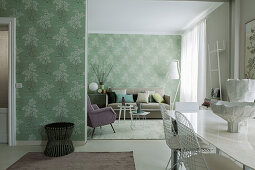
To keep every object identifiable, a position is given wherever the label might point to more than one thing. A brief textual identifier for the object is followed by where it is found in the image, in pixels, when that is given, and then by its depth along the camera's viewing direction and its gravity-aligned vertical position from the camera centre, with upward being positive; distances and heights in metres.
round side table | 2.94 -0.85
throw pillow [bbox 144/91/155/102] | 6.23 -0.32
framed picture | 3.15 +0.54
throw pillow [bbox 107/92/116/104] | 5.92 -0.39
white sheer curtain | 5.02 +0.54
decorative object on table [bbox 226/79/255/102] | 1.83 -0.05
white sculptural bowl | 1.53 -0.22
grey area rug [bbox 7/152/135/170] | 2.56 -1.05
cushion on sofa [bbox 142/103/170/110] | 5.65 -0.64
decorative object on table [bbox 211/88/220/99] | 4.11 -0.19
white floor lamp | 6.23 +0.40
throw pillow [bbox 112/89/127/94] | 6.25 -0.22
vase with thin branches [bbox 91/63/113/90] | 6.66 +0.45
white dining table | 1.16 -0.40
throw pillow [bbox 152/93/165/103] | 6.05 -0.42
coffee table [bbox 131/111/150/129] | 5.13 -0.94
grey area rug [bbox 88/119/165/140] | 3.96 -1.03
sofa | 5.65 -0.67
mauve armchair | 3.92 -0.65
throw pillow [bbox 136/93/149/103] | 5.96 -0.42
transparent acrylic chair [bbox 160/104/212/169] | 2.07 -0.61
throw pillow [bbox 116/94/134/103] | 5.98 -0.42
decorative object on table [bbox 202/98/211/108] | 3.95 -0.38
